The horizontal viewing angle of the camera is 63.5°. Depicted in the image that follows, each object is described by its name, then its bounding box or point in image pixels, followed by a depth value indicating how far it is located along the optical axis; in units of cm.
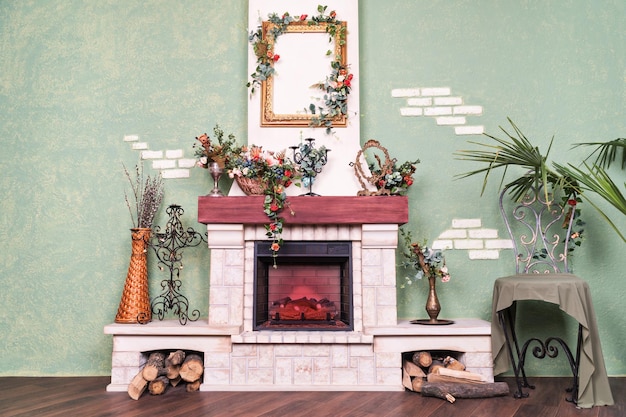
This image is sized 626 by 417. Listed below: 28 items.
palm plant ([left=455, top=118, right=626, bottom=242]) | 259
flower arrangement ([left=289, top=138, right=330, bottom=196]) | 319
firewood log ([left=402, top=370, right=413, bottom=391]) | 289
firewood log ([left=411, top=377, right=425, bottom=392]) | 281
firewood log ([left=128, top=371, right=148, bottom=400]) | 273
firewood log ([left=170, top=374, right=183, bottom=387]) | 299
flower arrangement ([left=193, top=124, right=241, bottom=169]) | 321
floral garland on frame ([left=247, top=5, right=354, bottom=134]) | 341
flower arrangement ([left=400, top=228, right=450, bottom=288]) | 313
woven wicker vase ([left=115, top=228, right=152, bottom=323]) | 311
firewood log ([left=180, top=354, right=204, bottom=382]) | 288
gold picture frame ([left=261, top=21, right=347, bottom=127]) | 342
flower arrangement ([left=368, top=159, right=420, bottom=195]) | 315
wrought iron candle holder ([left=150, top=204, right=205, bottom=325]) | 326
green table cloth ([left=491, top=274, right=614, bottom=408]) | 255
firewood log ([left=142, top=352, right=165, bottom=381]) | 283
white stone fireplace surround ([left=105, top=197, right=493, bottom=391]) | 291
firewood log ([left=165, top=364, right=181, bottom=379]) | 292
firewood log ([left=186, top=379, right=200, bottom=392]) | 288
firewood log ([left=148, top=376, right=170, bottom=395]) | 282
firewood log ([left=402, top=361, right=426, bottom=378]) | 294
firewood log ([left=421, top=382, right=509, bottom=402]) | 268
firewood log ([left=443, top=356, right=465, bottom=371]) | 290
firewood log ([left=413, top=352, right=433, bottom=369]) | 293
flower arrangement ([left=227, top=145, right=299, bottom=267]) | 300
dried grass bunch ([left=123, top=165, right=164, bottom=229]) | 333
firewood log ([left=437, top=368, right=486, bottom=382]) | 282
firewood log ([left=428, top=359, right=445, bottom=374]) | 290
